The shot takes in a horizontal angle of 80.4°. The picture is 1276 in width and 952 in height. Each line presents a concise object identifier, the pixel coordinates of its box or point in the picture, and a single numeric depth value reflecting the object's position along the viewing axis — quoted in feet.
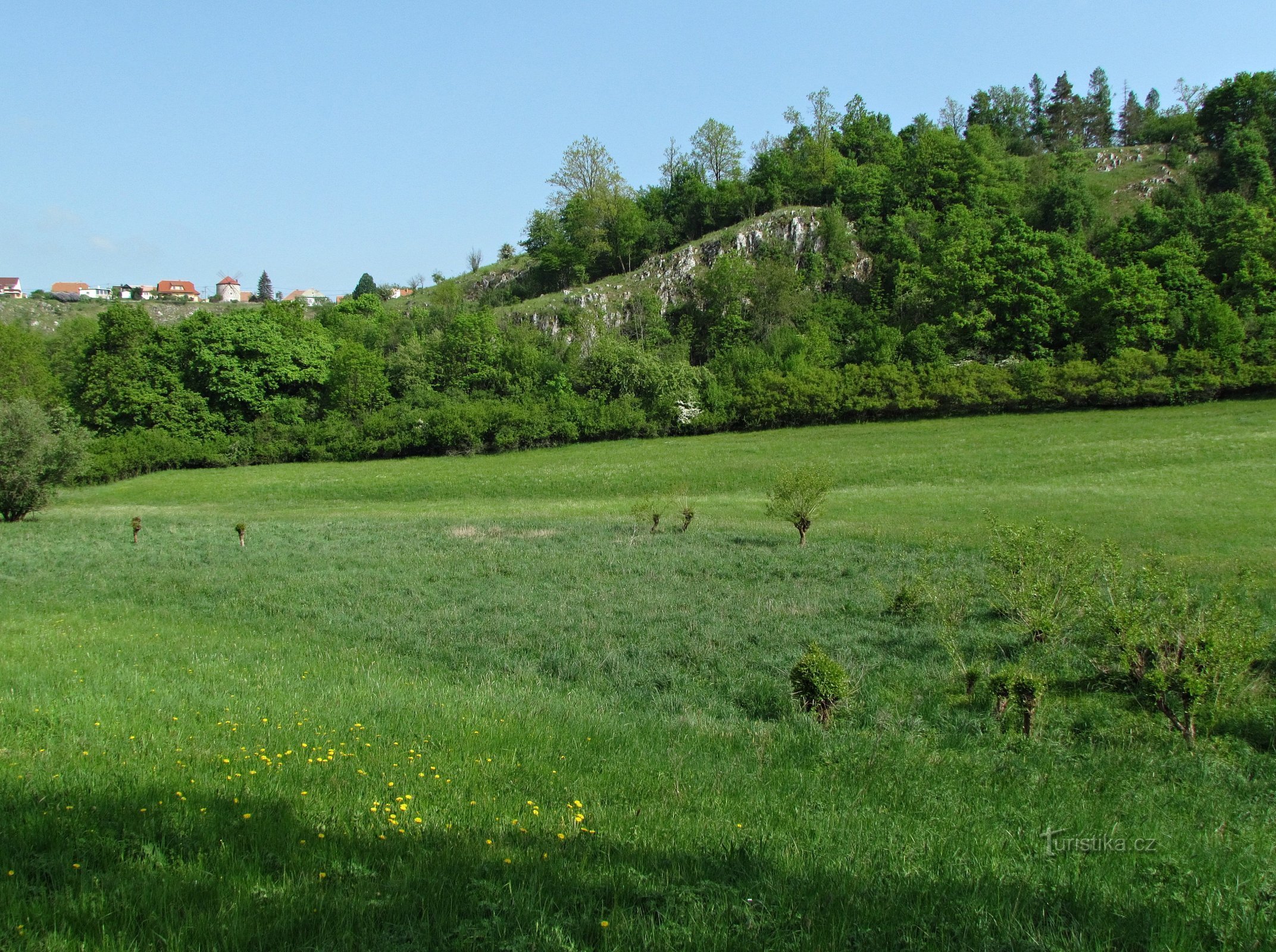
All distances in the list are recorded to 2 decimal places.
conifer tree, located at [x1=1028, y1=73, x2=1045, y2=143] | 504.02
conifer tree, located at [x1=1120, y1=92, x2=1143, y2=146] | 493.89
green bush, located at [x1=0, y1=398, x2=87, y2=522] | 127.44
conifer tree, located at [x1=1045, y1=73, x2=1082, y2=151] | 492.95
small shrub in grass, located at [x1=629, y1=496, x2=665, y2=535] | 106.93
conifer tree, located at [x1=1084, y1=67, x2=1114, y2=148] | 501.15
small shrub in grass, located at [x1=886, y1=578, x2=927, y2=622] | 56.70
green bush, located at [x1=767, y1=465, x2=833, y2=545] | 94.07
